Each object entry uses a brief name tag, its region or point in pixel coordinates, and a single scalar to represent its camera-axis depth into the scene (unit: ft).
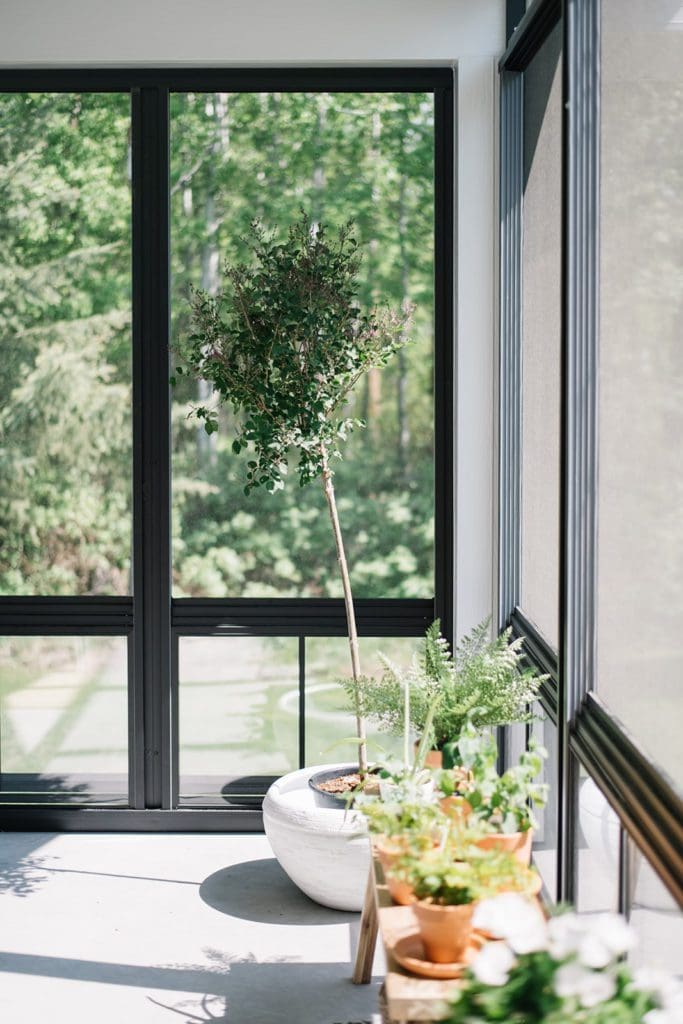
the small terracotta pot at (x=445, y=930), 6.73
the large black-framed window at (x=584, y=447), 8.21
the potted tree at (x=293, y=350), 11.45
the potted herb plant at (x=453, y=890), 6.73
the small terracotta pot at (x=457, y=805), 8.04
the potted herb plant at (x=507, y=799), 7.70
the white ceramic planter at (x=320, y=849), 10.91
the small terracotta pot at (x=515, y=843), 7.61
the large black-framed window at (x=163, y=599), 13.37
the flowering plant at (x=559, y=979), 4.85
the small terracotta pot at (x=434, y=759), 9.60
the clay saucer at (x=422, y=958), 6.78
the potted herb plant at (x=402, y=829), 7.31
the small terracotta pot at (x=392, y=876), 7.56
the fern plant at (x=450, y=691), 9.66
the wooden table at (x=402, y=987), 6.59
